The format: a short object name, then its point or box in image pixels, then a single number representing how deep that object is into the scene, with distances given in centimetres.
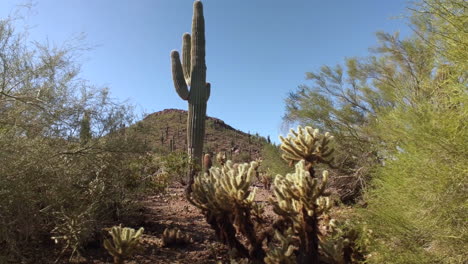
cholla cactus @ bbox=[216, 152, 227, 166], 1238
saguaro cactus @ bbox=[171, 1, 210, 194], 1059
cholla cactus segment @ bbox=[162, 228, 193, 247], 550
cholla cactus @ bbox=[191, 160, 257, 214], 422
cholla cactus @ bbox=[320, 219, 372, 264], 391
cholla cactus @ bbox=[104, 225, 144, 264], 443
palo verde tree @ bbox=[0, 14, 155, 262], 413
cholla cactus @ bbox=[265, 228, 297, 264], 381
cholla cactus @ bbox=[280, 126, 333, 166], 466
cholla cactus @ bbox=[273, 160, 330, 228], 379
